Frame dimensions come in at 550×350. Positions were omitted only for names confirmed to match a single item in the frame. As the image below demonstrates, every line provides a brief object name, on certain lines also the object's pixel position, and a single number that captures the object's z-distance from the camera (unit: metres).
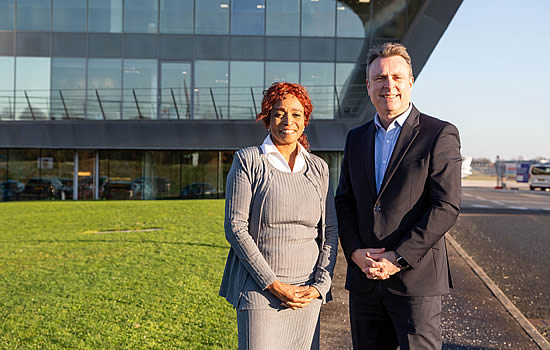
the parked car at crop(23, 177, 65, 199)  30.91
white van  50.44
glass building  28.19
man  2.93
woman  2.96
